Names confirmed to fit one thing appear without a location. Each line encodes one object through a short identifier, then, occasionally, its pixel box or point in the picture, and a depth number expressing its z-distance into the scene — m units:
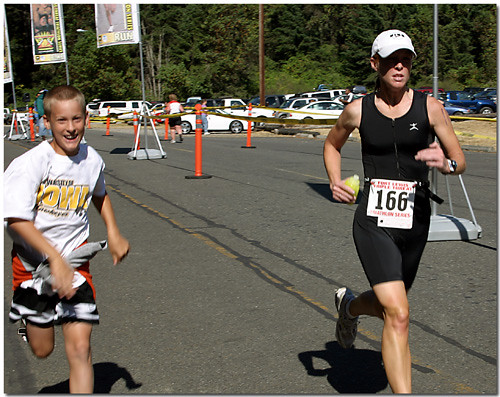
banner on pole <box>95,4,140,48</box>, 20.02
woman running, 3.96
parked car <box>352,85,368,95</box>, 32.74
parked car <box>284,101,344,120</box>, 34.97
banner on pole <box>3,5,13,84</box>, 34.56
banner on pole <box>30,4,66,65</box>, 33.00
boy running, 3.42
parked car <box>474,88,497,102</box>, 46.12
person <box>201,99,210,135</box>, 35.72
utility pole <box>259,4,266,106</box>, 38.41
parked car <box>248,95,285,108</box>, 42.44
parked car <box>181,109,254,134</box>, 36.50
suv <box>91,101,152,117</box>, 52.03
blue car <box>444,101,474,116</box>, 40.49
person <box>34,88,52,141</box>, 21.16
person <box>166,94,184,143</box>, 27.69
